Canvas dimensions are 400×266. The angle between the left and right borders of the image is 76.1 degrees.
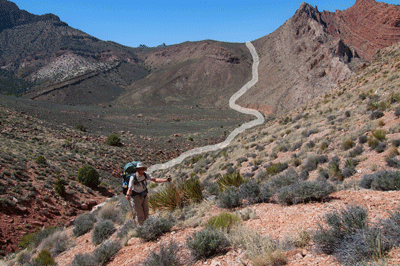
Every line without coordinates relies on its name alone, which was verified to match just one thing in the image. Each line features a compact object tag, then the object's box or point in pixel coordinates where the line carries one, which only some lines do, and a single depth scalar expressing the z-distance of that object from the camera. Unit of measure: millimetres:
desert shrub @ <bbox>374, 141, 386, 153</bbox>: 8469
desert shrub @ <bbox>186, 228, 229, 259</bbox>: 4203
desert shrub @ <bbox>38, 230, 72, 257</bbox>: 7746
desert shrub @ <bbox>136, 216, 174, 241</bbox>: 5516
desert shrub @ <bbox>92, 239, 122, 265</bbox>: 5293
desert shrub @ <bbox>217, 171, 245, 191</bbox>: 8359
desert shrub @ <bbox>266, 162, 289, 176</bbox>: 10566
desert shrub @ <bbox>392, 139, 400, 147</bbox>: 8195
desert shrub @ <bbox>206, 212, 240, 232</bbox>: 4971
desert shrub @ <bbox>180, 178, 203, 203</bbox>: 7828
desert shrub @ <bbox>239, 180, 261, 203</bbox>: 6621
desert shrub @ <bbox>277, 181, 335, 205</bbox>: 5562
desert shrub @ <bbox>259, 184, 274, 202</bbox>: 6512
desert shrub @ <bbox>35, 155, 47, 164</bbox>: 17431
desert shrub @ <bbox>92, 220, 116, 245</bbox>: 6871
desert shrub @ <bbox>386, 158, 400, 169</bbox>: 7228
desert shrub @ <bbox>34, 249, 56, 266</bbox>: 6449
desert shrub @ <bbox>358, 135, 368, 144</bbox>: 9621
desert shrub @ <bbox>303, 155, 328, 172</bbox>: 9672
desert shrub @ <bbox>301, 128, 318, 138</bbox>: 13414
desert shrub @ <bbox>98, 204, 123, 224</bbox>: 8596
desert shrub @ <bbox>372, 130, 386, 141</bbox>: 8901
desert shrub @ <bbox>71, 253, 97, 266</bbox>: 5250
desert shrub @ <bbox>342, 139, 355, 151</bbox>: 9797
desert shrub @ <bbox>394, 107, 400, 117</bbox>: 9966
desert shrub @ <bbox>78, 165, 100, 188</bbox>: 17844
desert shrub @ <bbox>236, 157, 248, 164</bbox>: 14406
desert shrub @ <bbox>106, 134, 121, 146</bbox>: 31016
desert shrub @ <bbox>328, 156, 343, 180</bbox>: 8117
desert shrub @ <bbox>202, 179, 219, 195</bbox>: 8570
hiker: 6219
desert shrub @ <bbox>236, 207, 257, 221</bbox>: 5488
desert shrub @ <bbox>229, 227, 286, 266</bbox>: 3477
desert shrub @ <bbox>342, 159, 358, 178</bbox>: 7980
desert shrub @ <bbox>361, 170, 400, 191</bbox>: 5371
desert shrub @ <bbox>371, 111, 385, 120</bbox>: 10953
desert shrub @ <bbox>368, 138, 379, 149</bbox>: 8844
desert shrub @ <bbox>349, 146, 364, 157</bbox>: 9125
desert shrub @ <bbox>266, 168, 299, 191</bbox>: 6977
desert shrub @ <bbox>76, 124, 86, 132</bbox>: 35591
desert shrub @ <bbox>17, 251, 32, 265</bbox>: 8034
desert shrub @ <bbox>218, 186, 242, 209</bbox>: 6539
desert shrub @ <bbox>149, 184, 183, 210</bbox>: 7590
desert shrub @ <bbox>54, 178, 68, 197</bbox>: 15391
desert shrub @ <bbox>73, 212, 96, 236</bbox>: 8680
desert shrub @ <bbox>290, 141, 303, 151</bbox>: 12545
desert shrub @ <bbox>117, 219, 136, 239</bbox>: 6311
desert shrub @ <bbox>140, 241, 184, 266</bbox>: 4023
